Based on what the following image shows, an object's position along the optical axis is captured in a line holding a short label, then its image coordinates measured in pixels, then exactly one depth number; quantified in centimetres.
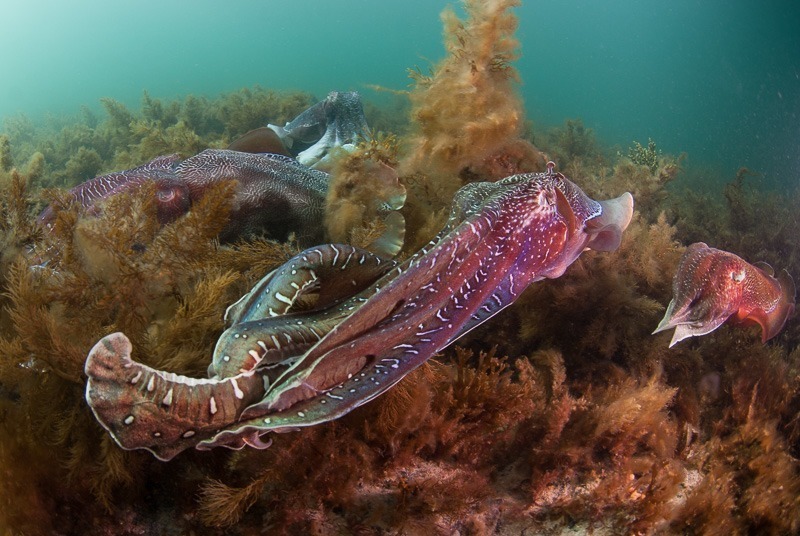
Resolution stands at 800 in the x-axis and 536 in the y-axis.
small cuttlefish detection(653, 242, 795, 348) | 386
